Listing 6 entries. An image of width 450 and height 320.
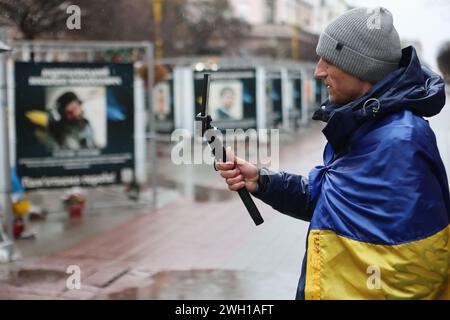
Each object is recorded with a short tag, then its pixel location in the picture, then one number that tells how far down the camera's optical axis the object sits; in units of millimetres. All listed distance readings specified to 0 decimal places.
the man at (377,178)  1776
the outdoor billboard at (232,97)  16953
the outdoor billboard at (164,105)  18219
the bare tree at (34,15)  10117
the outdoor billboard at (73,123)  8805
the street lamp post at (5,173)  7071
